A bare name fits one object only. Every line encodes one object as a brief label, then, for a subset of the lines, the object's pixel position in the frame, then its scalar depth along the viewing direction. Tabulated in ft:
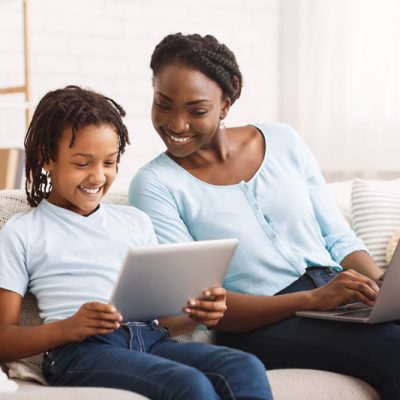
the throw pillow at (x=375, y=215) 8.62
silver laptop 6.54
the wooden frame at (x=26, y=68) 12.09
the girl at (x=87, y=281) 6.20
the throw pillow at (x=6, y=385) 6.03
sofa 6.02
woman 7.03
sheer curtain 14.01
